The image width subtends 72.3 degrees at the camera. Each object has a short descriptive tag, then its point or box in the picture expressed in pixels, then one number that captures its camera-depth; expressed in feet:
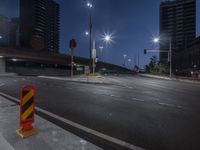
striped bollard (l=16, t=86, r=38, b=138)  11.49
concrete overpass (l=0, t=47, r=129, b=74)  116.42
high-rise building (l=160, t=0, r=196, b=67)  349.02
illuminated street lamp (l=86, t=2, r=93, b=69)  68.63
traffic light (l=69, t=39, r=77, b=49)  57.34
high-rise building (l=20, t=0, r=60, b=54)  356.37
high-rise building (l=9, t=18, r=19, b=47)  386.37
